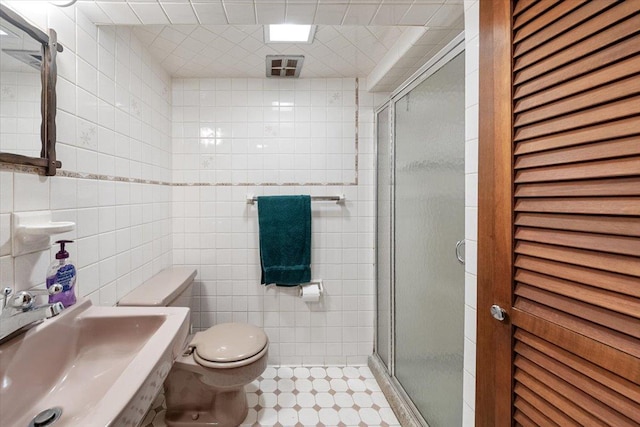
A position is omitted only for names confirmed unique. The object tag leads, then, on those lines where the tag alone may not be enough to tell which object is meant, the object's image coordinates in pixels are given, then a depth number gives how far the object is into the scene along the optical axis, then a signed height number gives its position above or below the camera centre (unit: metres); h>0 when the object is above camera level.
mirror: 0.75 +0.34
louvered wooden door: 0.49 +0.00
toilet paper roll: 1.83 -0.53
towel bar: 1.86 +0.08
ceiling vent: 1.60 +0.88
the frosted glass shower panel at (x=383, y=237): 1.72 -0.17
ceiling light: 1.32 +0.87
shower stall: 1.08 -0.14
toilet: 1.28 -0.73
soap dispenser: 0.85 -0.21
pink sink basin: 0.56 -0.39
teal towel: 1.83 -0.16
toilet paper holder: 1.87 -0.50
